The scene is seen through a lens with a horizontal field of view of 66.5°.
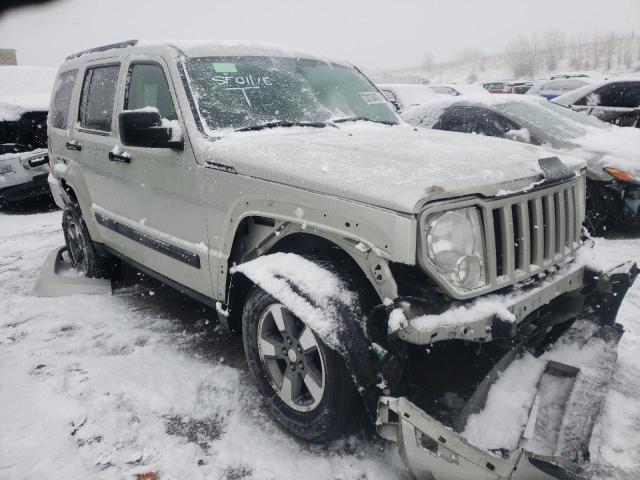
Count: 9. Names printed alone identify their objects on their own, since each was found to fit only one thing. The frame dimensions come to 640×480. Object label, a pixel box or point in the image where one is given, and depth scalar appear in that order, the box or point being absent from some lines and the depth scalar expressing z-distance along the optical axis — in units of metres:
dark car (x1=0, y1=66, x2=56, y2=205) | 7.36
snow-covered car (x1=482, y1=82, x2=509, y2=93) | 24.47
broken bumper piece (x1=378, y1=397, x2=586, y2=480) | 1.70
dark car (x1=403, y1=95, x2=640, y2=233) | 5.20
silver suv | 1.94
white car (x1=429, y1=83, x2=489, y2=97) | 19.40
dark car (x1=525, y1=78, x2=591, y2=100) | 17.00
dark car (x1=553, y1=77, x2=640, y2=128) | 8.72
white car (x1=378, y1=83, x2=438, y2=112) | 12.22
